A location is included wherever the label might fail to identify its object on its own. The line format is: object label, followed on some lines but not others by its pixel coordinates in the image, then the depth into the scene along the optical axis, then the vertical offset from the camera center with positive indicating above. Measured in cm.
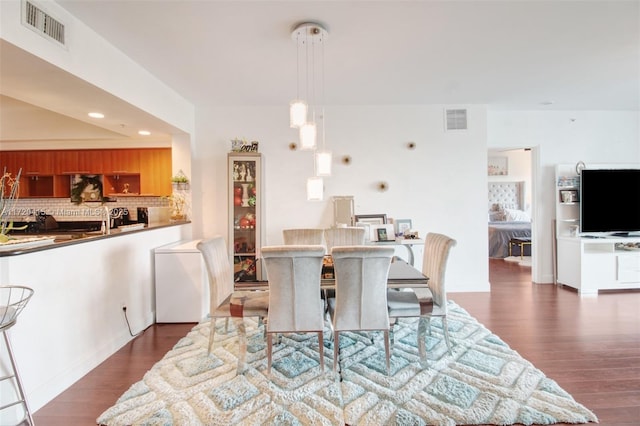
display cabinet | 439 +2
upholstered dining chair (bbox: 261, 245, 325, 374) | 226 -57
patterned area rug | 200 -123
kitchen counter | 203 -22
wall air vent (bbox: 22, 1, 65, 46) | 201 +121
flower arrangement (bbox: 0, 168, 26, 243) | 208 -11
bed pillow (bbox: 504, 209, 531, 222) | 855 -23
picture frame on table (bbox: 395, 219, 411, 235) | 462 -23
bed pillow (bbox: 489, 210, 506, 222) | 879 -23
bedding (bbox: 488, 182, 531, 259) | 727 -26
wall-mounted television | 483 +9
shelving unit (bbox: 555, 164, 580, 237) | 499 +12
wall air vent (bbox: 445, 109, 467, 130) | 470 +126
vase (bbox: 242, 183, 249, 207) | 445 +21
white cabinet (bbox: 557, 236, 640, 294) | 460 -84
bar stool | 170 -55
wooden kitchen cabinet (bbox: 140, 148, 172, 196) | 500 +60
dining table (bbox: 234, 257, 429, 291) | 250 -56
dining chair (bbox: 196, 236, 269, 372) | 254 -72
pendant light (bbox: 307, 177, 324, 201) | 270 +17
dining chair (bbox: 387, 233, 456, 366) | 257 -73
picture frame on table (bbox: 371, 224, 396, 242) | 436 -32
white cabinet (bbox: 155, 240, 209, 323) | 360 -81
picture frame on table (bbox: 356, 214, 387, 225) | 462 -13
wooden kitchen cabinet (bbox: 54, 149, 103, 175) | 501 +76
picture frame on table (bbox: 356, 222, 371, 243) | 438 -26
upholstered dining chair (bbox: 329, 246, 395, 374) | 228 -58
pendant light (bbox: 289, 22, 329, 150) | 248 +137
